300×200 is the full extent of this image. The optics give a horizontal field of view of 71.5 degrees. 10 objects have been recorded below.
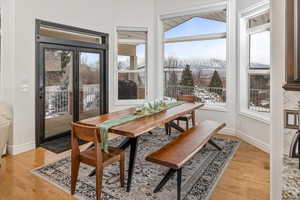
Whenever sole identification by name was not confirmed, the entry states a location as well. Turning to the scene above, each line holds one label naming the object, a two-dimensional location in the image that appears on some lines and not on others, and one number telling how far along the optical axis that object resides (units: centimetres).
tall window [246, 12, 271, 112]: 369
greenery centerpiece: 297
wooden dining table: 220
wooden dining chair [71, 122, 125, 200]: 203
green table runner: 211
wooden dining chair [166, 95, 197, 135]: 425
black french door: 387
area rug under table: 222
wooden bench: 205
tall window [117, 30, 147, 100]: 545
